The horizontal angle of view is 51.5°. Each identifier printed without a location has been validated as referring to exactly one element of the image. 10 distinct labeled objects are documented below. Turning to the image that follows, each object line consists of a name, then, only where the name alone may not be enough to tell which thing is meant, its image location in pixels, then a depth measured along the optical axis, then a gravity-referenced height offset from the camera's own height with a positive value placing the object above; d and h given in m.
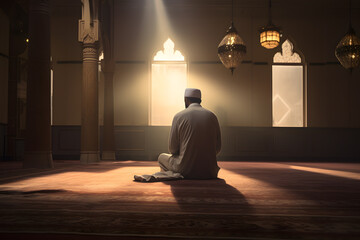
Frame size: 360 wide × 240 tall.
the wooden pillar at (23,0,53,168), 5.93 +0.54
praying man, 4.23 -0.18
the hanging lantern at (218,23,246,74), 7.65 +1.61
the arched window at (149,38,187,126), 11.05 +1.09
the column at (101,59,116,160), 9.96 +0.37
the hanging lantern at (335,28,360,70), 7.27 +1.51
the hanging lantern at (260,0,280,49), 7.52 +1.87
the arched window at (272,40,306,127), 11.00 +1.06
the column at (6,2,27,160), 9.88 +1.62
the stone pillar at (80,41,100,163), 7.85 +0.42
